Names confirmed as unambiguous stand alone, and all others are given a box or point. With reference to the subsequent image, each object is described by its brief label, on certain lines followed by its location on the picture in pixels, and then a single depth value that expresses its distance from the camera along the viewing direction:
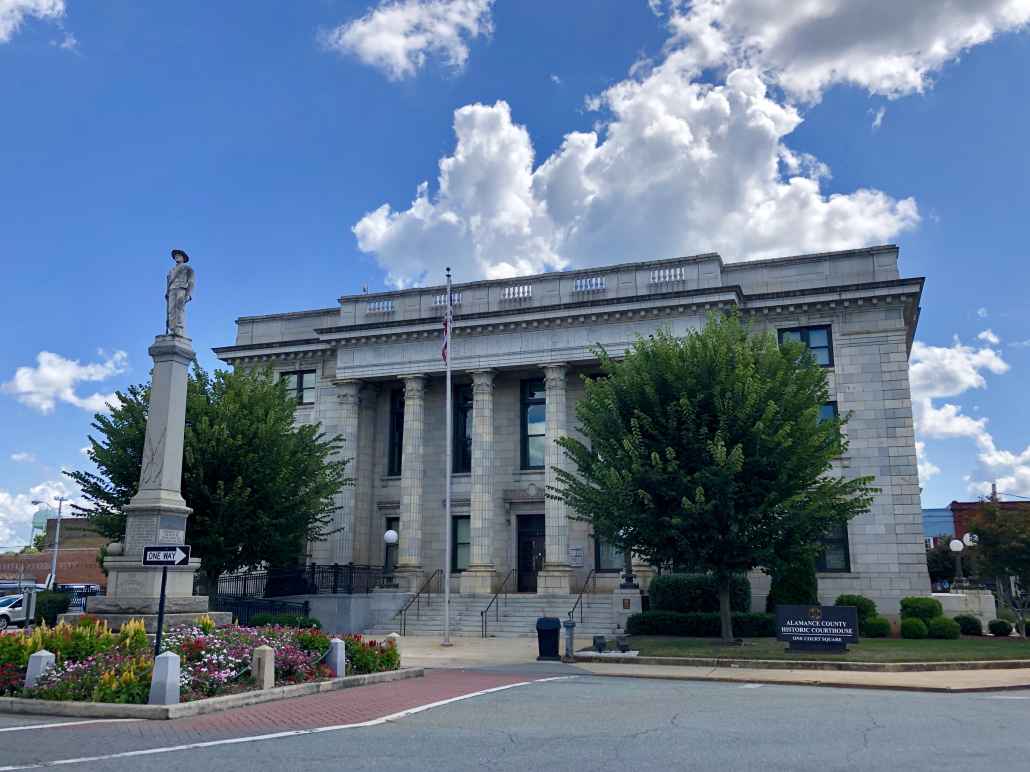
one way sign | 13.57
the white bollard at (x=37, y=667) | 12.83
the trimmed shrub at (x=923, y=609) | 29.08
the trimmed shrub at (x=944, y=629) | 27.97
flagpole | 27.50
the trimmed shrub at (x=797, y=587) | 28.55
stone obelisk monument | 16.97
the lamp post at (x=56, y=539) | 57.72
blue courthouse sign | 20.70
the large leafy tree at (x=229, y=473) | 28.39
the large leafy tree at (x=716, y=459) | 22.62
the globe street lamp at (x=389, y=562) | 34.53
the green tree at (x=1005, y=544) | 30.70
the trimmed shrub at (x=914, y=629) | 27.83
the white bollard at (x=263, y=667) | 14.06
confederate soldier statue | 19.08
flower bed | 12.60
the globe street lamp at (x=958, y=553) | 31.87
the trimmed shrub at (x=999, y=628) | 29.84
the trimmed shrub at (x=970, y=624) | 29.41
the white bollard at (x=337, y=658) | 16.12
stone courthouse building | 32.38
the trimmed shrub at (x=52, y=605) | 33.22
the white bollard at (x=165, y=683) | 12.17
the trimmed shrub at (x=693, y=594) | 28.94
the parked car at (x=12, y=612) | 35.88
